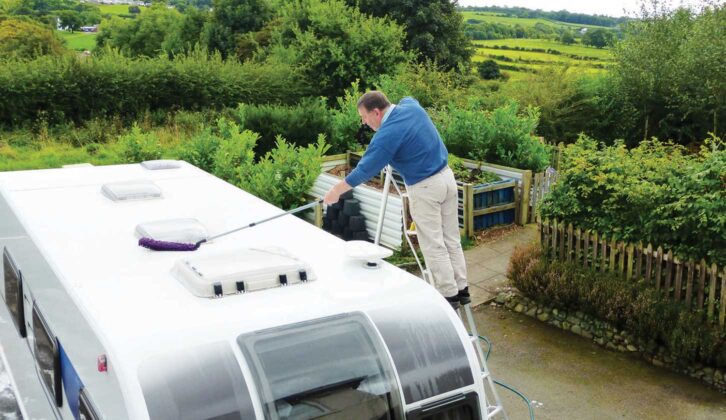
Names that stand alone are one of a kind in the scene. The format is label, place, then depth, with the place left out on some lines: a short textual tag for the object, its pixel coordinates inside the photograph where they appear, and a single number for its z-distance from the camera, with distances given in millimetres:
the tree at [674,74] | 18422
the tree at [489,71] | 41669
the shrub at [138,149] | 11906
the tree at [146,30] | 50488
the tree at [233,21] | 37125
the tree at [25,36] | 34219
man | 5398
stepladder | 4867
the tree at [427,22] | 30109
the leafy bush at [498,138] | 12336
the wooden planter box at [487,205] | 10891
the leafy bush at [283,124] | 14266
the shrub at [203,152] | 12023
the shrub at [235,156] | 11234
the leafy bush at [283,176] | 10656
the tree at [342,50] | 20266
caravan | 2834
